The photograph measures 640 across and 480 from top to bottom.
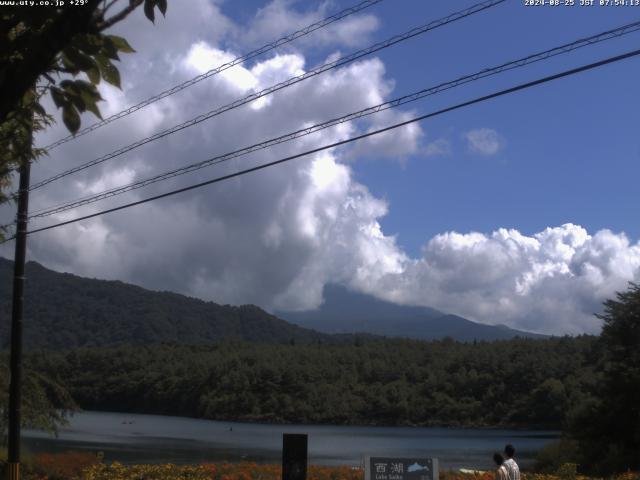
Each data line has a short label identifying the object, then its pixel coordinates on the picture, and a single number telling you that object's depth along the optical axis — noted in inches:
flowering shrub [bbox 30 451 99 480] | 788.6
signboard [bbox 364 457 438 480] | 483.8
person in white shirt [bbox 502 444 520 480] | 529.0
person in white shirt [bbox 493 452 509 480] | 524.4
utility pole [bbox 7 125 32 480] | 621.9
